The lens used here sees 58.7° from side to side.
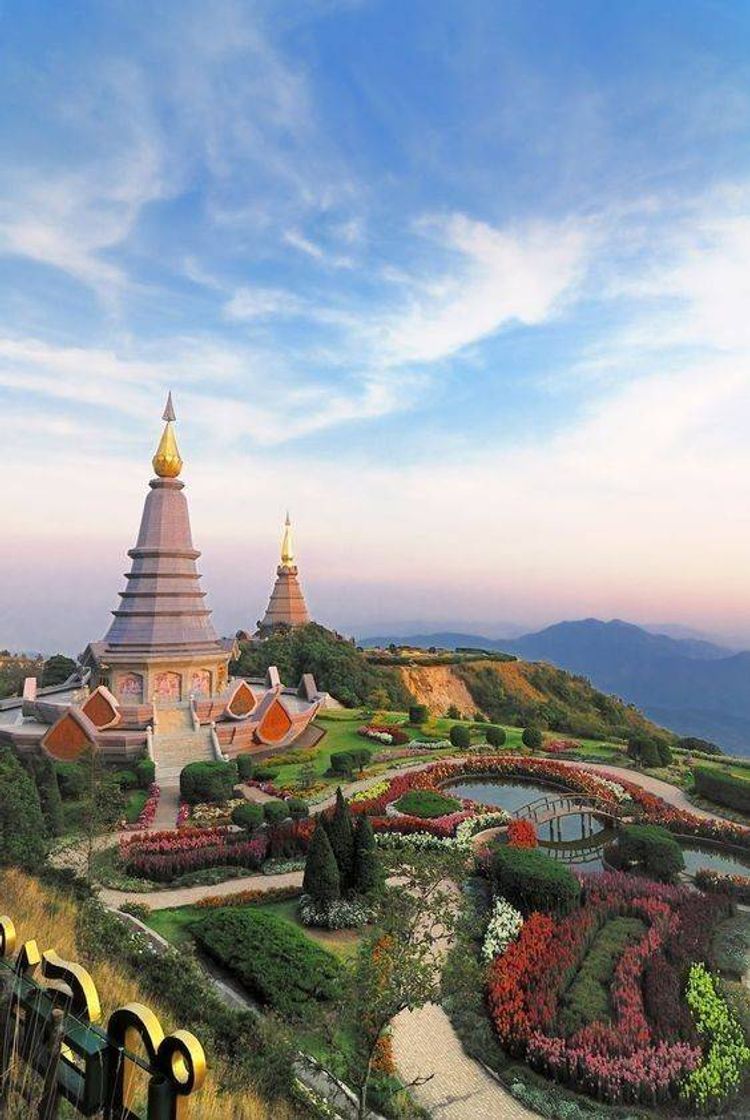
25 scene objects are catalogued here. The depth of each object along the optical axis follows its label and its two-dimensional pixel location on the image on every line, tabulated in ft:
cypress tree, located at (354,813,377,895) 50.14
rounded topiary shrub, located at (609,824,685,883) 59.06
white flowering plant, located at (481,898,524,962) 44.16
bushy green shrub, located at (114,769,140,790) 80.89
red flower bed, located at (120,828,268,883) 56.75
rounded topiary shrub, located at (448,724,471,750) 105.70
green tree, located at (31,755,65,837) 64.08
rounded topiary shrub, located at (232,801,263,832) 67.31
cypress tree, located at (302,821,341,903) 48.75
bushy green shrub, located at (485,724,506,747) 108.06
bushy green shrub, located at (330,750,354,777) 89.92
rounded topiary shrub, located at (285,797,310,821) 70.98
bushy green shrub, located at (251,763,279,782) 88.17
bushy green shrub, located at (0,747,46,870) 46.88
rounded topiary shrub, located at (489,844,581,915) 50.52
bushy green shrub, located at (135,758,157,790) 83.05
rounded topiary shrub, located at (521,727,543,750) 109.29
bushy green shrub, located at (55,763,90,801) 73.61
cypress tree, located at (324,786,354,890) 51.31
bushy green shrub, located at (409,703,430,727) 121.39
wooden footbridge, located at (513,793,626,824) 73.20
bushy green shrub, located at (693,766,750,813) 80.18
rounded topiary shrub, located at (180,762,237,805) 77.15
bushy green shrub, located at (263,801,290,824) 68.95
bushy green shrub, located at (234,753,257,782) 86.49
